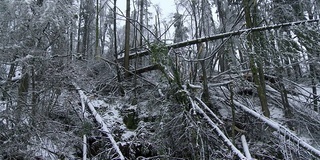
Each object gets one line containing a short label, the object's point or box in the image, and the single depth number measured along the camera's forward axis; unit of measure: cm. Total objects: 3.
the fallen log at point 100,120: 483
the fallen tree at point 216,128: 404
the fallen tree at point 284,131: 405
